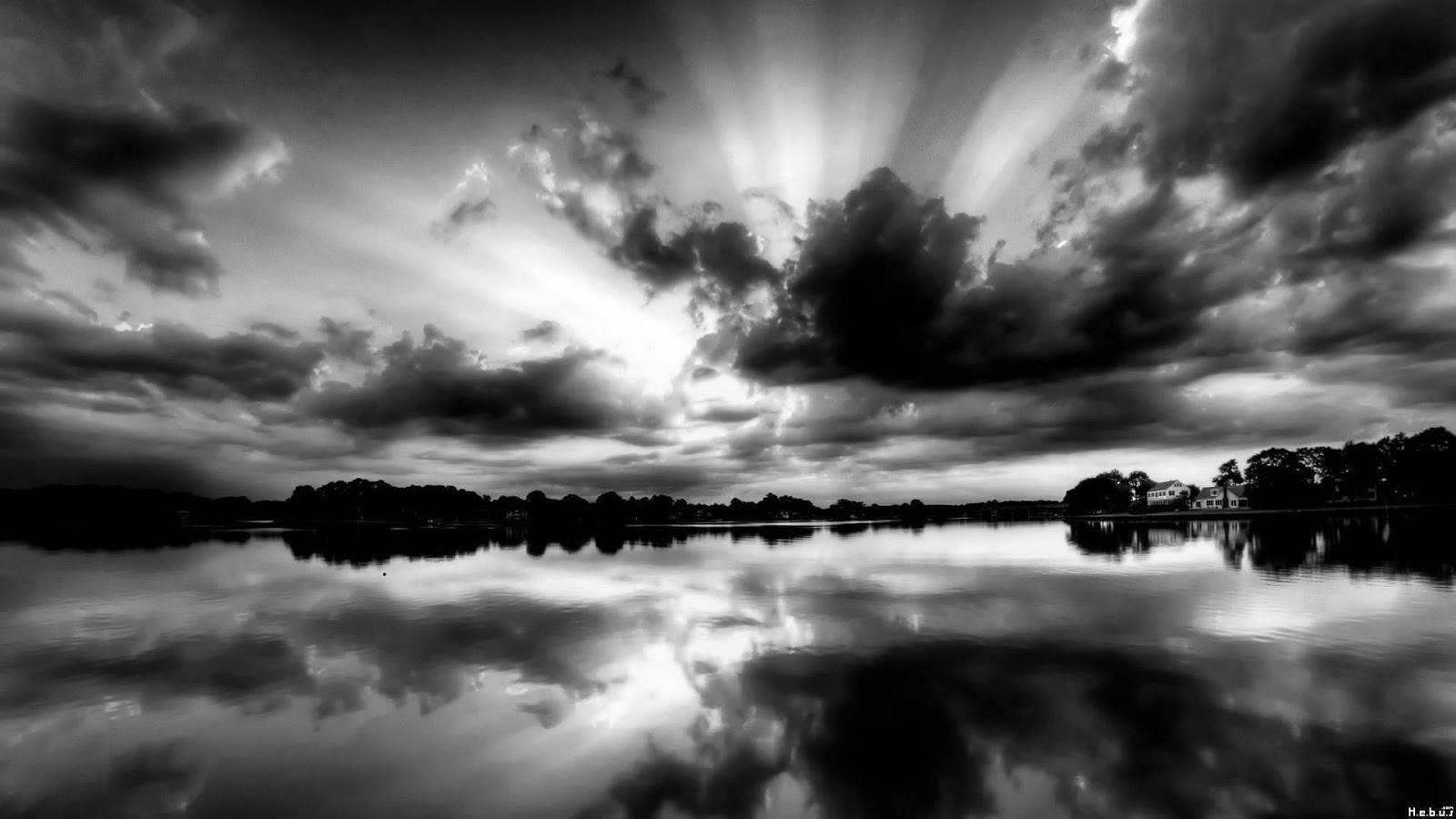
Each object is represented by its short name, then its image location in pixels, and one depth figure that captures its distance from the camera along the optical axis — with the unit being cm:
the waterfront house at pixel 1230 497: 18475
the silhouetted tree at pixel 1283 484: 14950
